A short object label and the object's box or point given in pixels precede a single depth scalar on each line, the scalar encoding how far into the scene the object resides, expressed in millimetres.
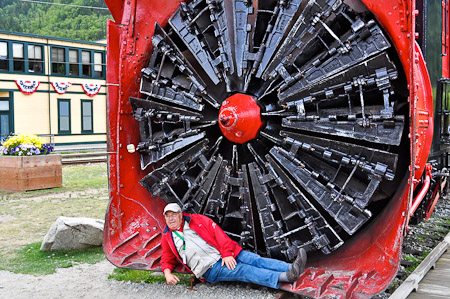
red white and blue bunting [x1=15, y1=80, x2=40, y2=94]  27467
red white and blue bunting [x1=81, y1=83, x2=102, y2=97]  31031
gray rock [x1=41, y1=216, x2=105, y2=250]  6375
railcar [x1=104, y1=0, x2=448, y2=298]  4148
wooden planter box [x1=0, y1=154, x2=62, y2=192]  11625
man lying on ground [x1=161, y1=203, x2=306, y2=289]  4676
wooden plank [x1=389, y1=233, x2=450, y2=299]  4535
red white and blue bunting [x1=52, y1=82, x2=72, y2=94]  29203
